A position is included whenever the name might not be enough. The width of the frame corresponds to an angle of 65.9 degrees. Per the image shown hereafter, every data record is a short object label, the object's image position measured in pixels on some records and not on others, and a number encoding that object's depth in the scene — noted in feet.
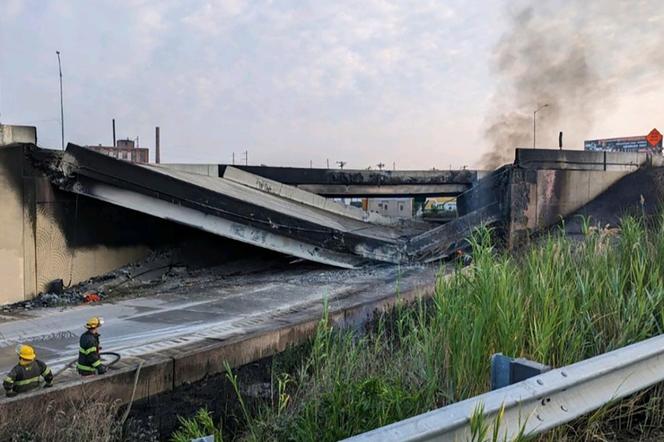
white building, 119.03
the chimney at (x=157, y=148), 116.06
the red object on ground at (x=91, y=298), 30.62
